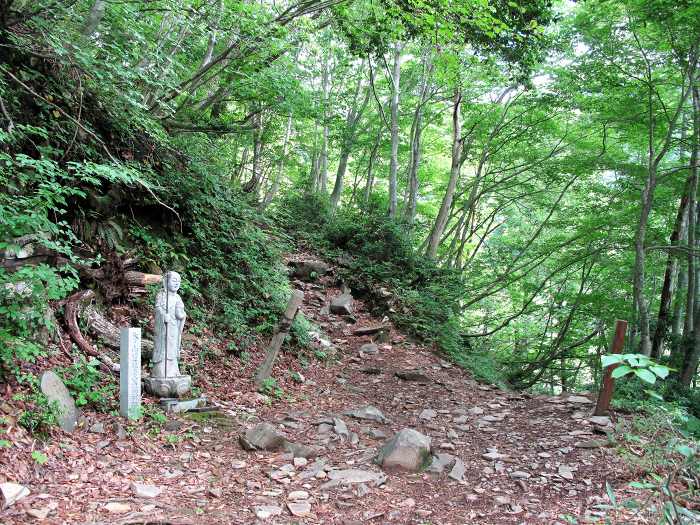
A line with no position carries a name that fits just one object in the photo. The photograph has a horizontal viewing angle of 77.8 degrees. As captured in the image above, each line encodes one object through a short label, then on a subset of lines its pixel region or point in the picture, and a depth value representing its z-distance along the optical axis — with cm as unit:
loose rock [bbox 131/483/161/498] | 340
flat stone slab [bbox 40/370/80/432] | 393
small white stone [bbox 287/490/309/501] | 369
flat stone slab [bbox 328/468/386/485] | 411
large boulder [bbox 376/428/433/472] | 452
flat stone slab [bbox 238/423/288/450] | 464
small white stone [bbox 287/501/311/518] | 344
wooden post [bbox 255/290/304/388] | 641
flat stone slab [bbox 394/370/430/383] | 827
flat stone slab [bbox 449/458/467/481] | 445
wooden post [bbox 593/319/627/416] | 580
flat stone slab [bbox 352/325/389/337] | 1015
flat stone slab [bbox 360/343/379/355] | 936
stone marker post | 441
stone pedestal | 505
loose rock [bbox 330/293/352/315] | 1083
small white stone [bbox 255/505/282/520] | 335
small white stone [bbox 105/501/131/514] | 310
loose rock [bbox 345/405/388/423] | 612
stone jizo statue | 509
